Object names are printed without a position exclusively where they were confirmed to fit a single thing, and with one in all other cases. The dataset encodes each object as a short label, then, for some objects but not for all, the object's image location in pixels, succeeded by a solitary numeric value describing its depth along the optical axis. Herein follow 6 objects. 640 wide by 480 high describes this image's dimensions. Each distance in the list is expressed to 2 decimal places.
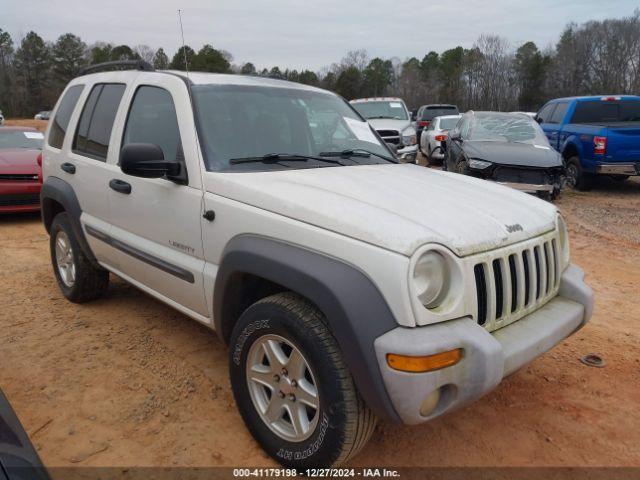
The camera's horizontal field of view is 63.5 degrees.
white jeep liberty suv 2.03
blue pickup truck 9.56
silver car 14.22
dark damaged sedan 8.27
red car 8.10
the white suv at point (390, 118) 12.34
